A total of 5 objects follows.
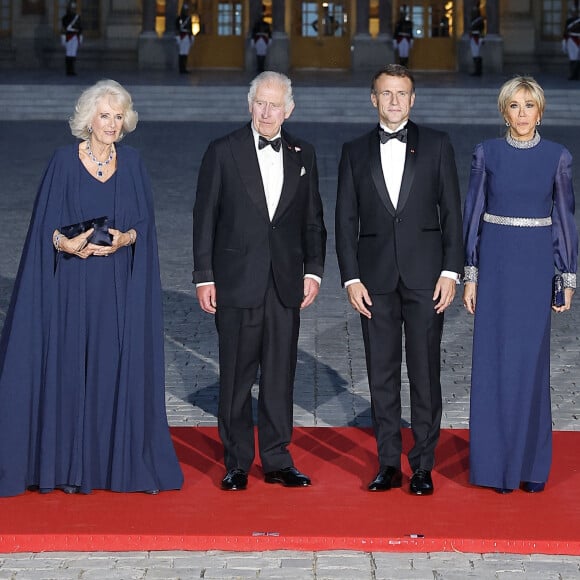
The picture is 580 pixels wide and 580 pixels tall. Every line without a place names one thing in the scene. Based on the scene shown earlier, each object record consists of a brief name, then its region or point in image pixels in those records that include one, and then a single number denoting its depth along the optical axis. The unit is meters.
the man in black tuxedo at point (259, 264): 7.14
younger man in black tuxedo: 7.08
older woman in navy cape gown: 7.09
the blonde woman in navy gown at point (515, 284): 7.10
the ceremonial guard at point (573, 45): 33.47
